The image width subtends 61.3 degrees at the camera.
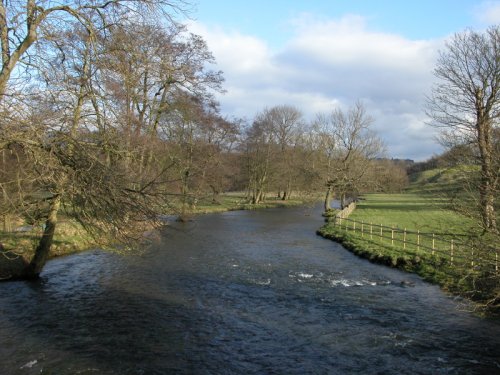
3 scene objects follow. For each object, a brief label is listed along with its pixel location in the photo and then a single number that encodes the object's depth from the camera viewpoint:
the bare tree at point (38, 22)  8.29
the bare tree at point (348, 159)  51.03
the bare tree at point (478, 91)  17.23
